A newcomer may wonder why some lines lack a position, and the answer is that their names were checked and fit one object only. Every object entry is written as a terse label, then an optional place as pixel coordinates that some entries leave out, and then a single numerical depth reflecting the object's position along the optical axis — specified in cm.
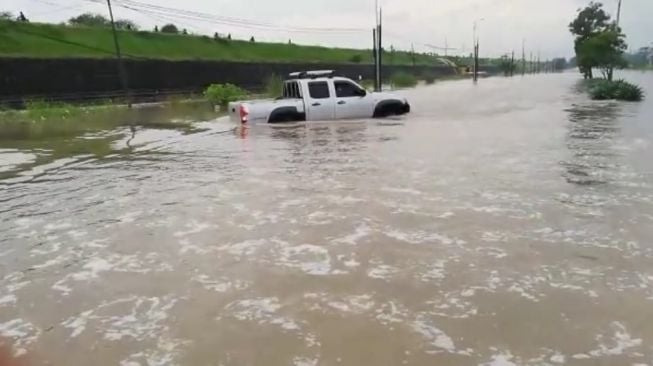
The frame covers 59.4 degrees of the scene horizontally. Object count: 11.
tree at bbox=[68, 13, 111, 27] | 5631
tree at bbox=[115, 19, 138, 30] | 5242
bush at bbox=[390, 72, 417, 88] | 5588
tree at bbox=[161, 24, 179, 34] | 5902
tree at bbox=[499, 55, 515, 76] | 11038
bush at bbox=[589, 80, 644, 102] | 2486
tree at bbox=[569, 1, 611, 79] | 4578
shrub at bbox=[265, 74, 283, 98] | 3201
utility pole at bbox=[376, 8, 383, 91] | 3400
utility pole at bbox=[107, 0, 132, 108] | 3535
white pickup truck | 1605
